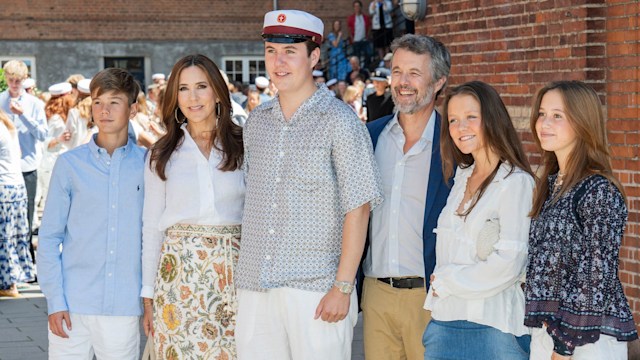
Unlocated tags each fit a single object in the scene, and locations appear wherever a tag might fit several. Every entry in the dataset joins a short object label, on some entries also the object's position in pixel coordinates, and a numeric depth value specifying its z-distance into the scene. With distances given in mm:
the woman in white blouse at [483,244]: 4098
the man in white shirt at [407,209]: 4664
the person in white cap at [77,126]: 10977
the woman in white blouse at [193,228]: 4805
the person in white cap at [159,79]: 20531
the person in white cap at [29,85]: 14489
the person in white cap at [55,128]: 12031
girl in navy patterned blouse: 3762
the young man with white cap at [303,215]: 4426
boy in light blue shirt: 4902
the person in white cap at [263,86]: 20375
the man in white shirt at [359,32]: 26641
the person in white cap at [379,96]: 15092
